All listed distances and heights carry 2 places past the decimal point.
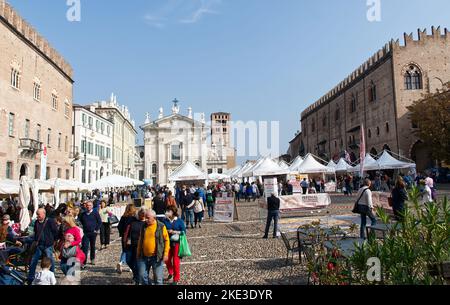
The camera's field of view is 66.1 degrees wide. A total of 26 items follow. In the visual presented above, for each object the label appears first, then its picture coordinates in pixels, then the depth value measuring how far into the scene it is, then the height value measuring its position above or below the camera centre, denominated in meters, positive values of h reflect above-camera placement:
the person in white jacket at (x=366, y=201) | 9.31 -0.61
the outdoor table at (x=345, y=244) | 5.15 -1.15
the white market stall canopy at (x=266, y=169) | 20.75 +0.70
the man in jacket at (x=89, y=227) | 8.44 -1.06
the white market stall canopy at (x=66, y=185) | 18.27 -0.06
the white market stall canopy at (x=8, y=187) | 13.93 -0.10
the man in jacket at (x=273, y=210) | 10.70 -0.92
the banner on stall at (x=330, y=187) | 32.22 -0.71
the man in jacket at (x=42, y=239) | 7.12 -1.14
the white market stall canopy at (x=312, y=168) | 23.92 +0.82
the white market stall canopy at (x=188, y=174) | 22.12 +0.50
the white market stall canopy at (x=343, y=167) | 28.98 +1.04
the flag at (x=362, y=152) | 20.25 +1.59
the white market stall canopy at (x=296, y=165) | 23.88 +1.13
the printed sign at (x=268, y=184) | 18.49 -0.22
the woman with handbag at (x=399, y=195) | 9.26 -0.45
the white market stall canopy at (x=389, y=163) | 23.42 +1.03
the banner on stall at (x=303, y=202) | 15.52 -1.00
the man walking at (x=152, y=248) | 5.54 -1.06
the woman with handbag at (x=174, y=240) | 6.60 -1.13
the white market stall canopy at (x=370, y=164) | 24.12 +1.06
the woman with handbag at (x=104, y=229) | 10.99 -1.47
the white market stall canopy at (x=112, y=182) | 22.53 +0.06
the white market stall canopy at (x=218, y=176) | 37.19 +0.58
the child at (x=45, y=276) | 5.08 -1.36
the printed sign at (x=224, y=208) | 15.91 -1.25
